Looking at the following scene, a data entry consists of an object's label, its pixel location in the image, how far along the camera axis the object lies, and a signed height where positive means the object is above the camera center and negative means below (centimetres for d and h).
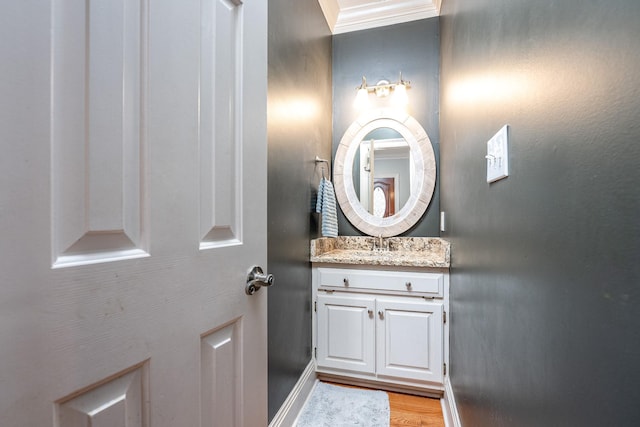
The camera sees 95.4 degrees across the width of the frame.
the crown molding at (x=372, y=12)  213 +152
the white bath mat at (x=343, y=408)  158 -113
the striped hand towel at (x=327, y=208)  197 +4
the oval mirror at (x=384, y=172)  220 +32
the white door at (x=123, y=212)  37 +0
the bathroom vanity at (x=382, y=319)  175 -66
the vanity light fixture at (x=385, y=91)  219 +94
